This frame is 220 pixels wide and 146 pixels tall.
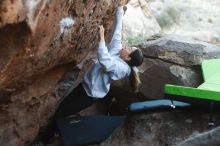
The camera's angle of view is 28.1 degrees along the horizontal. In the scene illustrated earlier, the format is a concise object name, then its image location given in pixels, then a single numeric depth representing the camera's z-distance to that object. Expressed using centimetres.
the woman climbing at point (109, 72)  503
